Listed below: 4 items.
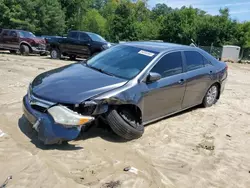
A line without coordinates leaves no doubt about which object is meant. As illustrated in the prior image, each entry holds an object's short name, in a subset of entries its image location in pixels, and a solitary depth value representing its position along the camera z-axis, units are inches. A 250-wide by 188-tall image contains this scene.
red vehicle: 506.9
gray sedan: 109.0
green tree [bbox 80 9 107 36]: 1709.9
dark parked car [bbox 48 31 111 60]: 430.3
